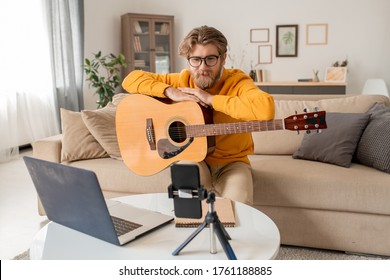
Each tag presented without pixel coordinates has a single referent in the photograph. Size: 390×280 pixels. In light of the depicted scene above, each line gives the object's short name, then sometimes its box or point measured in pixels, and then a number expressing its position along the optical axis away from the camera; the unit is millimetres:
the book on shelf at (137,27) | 6220
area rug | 2084
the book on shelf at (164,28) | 6441
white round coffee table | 1152
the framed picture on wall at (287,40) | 6270
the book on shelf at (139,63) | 6338
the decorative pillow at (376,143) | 2141
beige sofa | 2045
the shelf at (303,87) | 5836
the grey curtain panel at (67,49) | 5117
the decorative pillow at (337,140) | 2273
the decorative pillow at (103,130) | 2510
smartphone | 1047
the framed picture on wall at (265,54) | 6410
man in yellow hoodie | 1818
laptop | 1070
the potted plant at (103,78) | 5273
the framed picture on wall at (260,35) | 6379
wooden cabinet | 6211
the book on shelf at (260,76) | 6305
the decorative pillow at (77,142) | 2512
